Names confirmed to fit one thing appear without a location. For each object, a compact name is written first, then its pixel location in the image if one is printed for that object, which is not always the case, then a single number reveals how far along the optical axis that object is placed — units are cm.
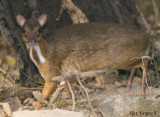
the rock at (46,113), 714
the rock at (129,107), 777
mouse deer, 1012
